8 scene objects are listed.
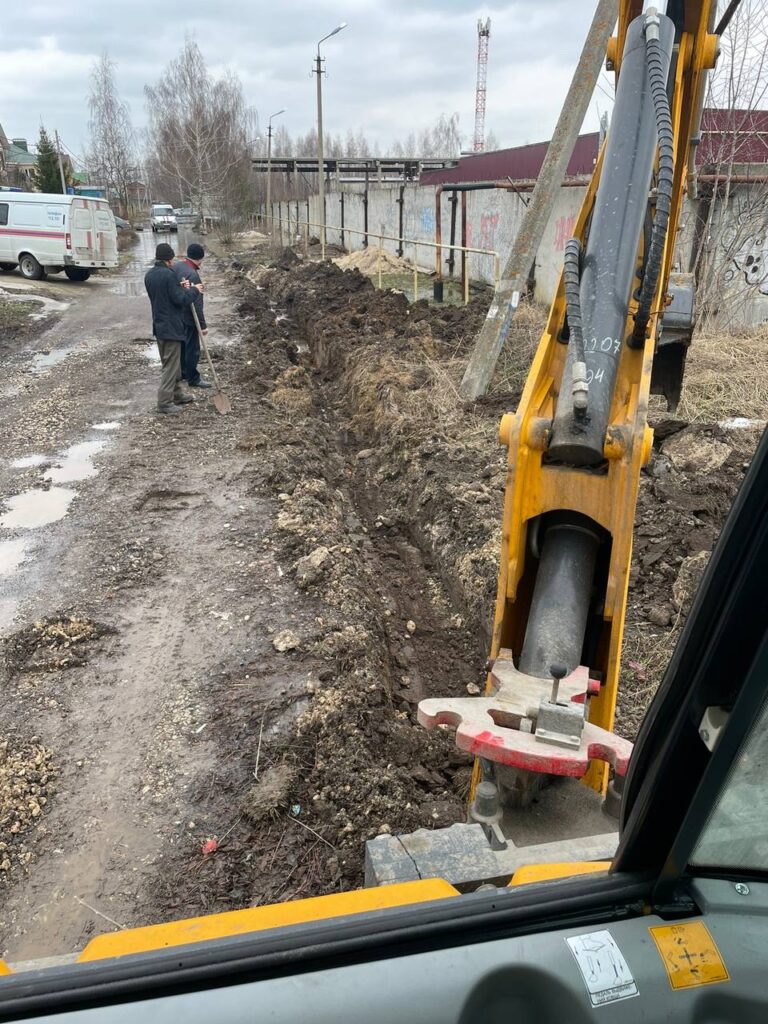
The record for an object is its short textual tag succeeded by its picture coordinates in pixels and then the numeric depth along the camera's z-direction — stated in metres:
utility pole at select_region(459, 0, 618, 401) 7.59
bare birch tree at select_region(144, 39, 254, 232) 44.16
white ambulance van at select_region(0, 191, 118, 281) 22.33
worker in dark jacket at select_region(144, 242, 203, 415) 10.12
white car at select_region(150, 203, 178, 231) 50.47
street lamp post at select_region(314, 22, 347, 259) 26.98
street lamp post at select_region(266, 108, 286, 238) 42.87
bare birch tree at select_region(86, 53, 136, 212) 55.91
